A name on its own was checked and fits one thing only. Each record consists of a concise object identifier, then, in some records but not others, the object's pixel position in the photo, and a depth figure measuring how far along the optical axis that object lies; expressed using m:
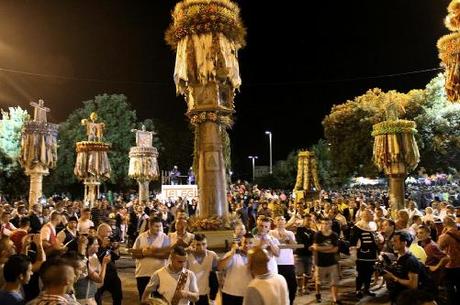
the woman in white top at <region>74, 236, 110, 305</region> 6.05
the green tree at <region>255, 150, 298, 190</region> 64.12
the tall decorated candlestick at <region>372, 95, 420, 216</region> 16.98
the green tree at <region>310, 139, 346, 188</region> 61.43
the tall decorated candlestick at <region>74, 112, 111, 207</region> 24.59
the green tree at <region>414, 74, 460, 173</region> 30.06
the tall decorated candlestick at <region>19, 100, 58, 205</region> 20.25
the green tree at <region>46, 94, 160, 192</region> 43.78
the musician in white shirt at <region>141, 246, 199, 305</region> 4.97
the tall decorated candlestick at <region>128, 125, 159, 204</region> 27.41
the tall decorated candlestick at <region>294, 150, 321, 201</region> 28.16
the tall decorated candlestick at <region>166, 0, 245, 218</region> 10.85
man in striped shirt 3.39
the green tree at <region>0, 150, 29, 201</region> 38.69
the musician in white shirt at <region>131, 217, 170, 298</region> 7.11
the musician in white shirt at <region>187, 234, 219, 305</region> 6.25
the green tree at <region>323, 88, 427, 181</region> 31.95
